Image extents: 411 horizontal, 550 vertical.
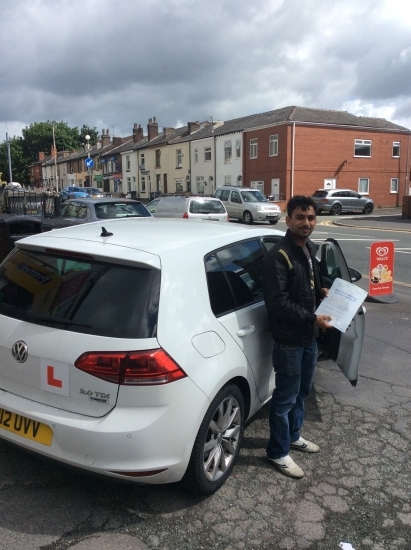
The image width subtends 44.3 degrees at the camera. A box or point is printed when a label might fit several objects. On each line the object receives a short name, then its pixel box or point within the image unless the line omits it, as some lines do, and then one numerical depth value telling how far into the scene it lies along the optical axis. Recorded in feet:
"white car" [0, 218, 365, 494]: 8.52
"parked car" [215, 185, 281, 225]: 83.20
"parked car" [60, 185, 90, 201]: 124.71
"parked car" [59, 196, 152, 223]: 39.65
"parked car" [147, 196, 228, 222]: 59.57
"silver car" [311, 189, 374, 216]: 110.11
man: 10.00
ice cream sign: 26.18
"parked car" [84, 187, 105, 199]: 140.02
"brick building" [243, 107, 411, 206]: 125.29
